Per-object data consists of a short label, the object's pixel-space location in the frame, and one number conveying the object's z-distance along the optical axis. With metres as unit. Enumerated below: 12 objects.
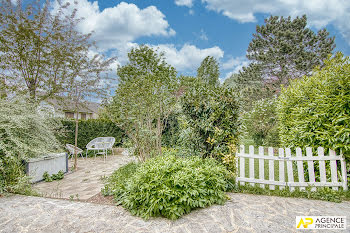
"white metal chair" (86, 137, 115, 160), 7.87
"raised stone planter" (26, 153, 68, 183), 4.51
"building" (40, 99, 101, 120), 7.03
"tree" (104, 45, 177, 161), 4.91
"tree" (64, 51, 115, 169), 6.74
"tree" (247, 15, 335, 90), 16.78
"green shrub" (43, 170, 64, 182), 4.91
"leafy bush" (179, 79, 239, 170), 3.86
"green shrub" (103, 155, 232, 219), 2.60
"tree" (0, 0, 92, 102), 6.17
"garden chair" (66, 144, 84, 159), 7.07
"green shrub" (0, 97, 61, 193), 3.82
